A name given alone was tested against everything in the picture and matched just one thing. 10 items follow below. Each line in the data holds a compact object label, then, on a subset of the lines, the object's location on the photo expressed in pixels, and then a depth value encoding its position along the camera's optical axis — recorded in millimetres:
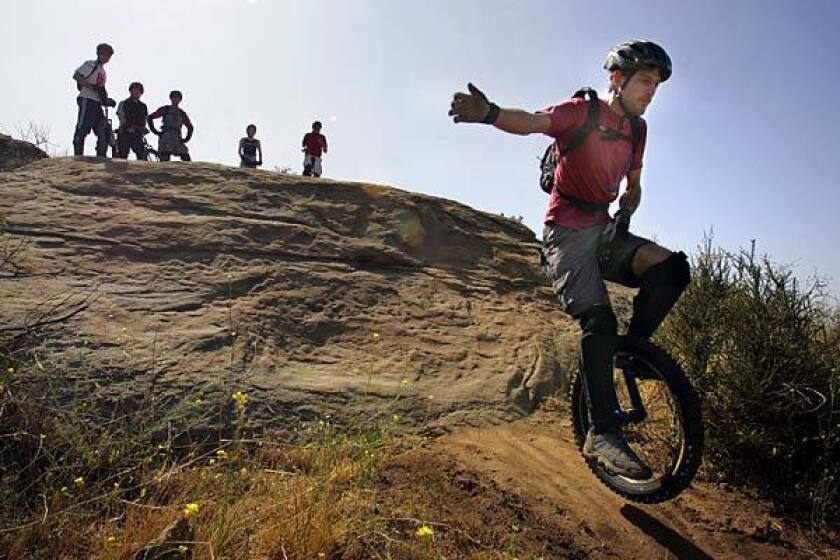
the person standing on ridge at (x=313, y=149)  11688
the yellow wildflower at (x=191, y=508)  2150
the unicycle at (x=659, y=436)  2879
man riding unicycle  3029
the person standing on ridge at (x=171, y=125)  9984
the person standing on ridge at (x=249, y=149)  11445
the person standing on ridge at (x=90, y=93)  8641
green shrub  3416
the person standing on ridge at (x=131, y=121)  9359
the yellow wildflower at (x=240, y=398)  2842
